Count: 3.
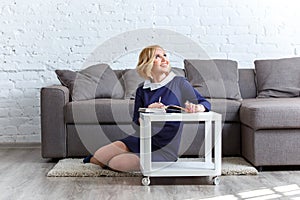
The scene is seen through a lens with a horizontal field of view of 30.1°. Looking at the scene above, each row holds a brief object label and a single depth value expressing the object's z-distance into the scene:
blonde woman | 3.58
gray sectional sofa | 3.80
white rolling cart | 3.26
